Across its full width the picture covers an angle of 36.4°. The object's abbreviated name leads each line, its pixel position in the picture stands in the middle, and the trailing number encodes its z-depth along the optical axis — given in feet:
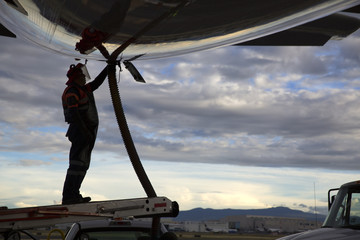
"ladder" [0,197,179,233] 16.15
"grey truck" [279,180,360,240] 24.17
